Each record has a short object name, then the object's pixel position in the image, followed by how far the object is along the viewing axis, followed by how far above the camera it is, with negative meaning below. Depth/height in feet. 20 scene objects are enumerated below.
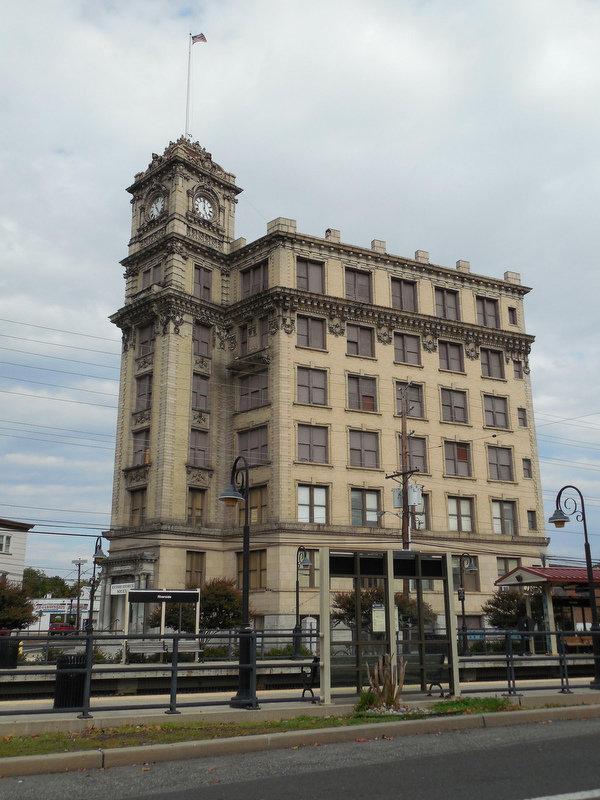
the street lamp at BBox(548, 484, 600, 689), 66.49 +6.98
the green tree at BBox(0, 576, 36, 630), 126.11 +3.41
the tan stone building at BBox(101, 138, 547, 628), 156.97 +47.67
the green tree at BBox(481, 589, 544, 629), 144.56 +3.02
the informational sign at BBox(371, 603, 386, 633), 56.44 +0.50
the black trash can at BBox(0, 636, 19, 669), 73.00 -2.45
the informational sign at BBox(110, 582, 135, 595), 119.03 +5.96
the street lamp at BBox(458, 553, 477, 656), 134.36 +11.81
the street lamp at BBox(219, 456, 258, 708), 49.28 -1.85
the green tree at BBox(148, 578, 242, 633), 134.82 +3.40
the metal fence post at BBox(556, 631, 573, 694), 59.69 -3.20
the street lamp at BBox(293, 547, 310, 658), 89.90 +10.40
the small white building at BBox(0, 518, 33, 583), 199.82 +20.59
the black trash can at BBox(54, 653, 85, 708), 47.24 -3.54
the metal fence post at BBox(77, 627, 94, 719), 44.57 -2.56
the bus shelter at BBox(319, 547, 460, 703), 54.44 -0.31
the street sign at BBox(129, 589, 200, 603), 104.68 +4.18
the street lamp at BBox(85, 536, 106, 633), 136.67 +12.80
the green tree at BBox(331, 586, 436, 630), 120.08 +3.62
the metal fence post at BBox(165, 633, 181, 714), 46.65 -3.08
